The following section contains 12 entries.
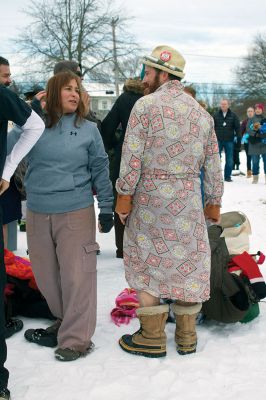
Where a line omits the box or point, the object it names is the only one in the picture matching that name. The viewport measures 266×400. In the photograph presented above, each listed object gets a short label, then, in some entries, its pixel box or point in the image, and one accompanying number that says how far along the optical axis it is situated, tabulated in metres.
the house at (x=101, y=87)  31.39
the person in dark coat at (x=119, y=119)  4.58
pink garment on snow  3.71
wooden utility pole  30.42
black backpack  3.40
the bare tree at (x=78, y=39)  29.41
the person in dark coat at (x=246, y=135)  11.94
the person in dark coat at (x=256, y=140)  10.95
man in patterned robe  2.95
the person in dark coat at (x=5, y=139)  2.30
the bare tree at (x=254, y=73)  49.62
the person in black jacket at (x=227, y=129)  11.45
